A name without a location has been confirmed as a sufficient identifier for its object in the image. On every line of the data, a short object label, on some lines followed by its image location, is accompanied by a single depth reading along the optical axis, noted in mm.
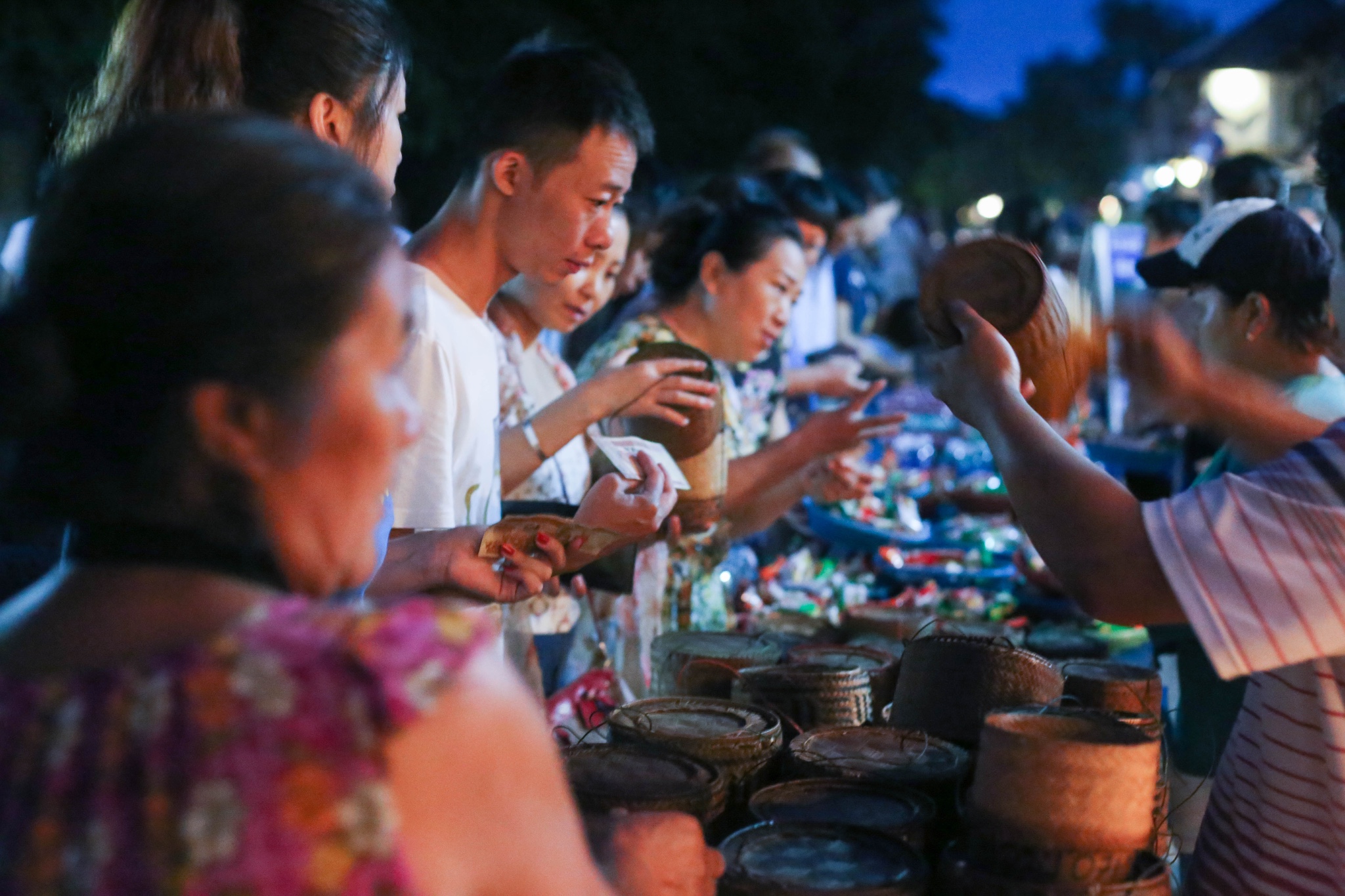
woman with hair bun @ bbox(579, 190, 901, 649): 3719
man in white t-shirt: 2285
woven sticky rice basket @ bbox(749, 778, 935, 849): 1743
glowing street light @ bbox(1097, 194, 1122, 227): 16880
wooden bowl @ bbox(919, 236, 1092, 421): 1975
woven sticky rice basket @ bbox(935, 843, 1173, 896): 1518
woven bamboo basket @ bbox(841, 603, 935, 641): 3305
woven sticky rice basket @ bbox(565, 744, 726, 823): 1686
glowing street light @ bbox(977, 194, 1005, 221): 16172
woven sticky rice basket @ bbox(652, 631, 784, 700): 2543
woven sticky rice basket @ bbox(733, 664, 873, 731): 2252
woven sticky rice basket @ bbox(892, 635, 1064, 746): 2082
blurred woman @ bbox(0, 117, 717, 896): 854
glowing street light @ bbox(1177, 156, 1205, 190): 10781
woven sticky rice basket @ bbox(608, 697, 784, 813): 1928
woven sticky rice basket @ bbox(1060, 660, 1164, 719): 2424
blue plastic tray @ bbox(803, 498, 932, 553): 4746
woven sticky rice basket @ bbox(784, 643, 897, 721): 2527
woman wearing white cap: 1425
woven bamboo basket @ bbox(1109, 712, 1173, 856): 1979
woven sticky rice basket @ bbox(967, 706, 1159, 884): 1525
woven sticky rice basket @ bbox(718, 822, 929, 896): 1545
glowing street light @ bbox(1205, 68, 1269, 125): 13203
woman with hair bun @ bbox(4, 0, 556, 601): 1802
